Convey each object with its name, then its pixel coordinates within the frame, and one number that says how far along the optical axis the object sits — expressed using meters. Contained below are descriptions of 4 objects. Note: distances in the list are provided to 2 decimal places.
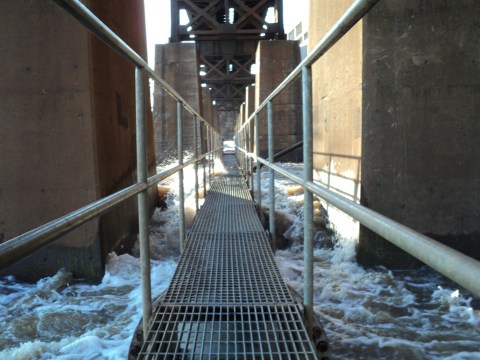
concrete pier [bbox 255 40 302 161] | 12.98
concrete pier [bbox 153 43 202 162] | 12.94
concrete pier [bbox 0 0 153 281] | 3.32
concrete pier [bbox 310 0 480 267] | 3.72
